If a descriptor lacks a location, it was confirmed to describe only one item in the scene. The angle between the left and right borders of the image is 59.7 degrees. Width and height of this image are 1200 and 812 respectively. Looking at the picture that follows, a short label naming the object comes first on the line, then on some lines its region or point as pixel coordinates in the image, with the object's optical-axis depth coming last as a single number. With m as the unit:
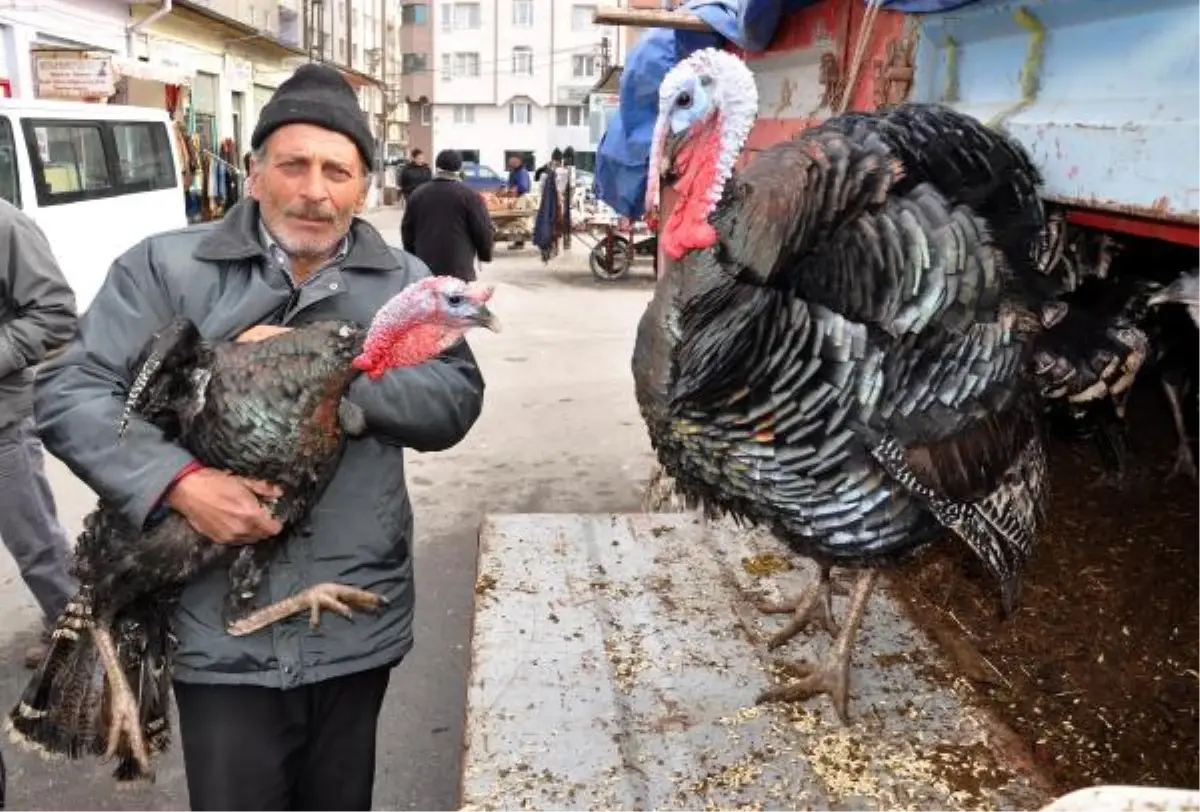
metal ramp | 2.29
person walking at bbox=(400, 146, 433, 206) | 15.45
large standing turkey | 2.31
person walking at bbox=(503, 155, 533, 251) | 22.86
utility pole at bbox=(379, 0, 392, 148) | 46.97
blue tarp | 4.04
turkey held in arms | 2.11
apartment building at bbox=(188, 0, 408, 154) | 30.42
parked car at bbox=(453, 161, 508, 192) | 30.33
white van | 8.91
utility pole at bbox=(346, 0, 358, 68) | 43.41
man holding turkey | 2.05
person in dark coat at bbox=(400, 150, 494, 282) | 8.73
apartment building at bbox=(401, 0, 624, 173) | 55.56
